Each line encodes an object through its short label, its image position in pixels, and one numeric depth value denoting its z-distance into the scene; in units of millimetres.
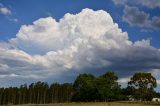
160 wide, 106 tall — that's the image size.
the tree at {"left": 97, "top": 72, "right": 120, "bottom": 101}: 81373
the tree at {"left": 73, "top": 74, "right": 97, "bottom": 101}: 84195
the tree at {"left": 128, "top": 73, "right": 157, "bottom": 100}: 80906
